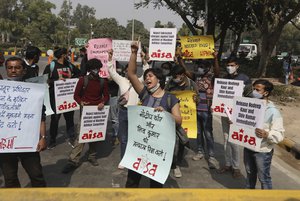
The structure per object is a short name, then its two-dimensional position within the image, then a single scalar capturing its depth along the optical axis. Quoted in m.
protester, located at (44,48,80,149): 4.19
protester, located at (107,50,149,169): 3.51
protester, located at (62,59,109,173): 3.56
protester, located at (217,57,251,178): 3.51
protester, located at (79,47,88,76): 4.73
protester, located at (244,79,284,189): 2.54
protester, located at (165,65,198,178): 3.45
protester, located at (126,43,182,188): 2.43
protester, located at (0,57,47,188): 2.37
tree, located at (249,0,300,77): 12.56
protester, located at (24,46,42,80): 3.95
